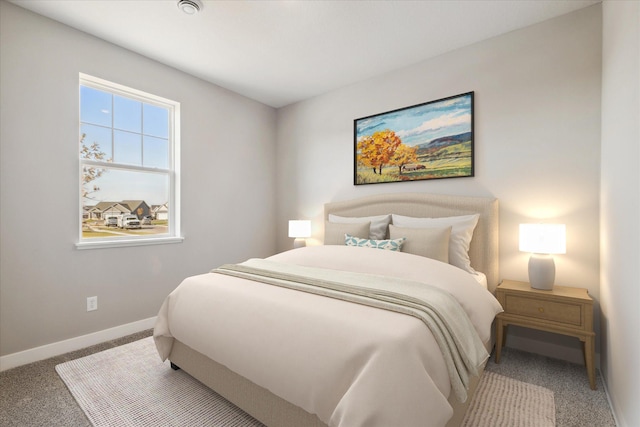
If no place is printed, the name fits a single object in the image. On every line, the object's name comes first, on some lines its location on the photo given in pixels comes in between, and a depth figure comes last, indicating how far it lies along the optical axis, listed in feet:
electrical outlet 8.39
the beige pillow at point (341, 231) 9.36
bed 3.48
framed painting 9.12
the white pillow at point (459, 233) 7.98
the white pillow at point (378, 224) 9.32
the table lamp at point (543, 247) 6.95
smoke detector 7.00
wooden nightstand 6.39
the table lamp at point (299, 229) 12.21
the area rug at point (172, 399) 5.25
